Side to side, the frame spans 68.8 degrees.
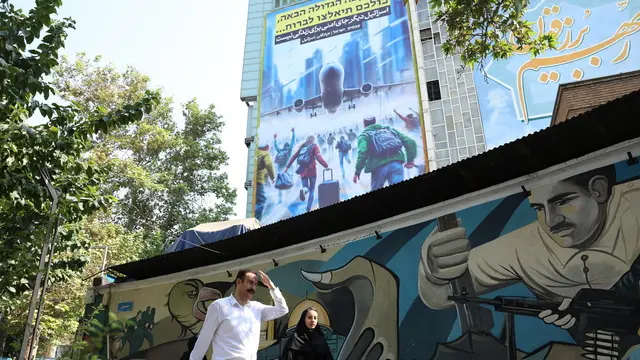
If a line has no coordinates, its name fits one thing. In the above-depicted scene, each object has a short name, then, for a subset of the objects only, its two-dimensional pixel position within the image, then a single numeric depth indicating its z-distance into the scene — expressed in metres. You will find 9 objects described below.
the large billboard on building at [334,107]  29.17
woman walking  4.89
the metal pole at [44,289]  4.90
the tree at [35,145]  5.13
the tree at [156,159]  20.59
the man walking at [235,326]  3.26
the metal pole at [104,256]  15.32
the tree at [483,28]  6.34
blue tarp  14.68
